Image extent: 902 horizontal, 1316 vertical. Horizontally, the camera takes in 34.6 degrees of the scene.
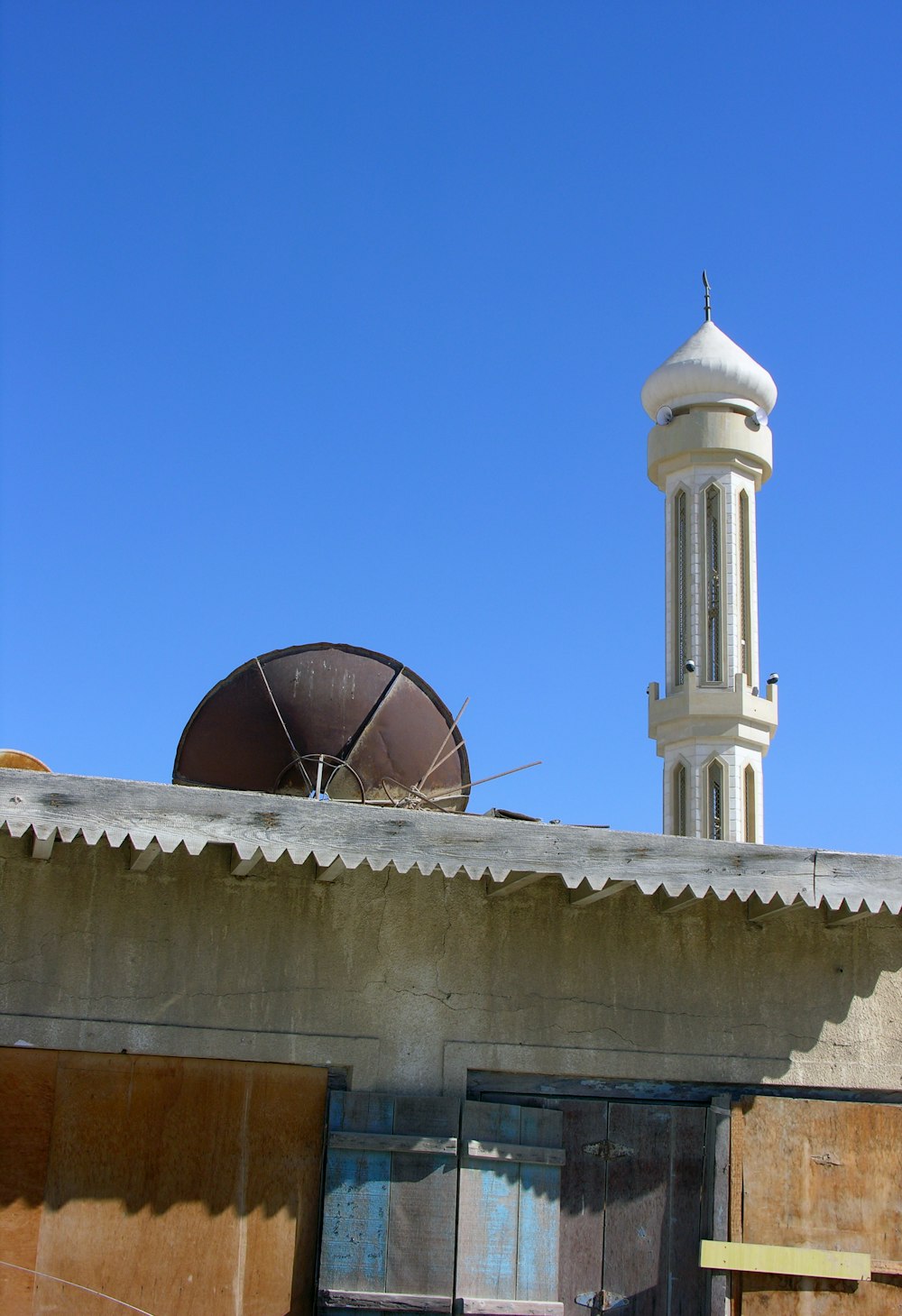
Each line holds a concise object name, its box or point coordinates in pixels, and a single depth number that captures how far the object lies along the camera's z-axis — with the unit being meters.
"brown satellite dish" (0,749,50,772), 7.35
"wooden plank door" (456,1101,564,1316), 6.65
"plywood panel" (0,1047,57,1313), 6.30
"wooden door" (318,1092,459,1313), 6.52
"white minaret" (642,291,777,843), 29.31
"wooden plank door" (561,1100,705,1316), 6.95
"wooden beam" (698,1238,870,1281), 6.89
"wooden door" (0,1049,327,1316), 6.37
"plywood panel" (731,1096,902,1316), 6.98
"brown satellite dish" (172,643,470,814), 8.16
